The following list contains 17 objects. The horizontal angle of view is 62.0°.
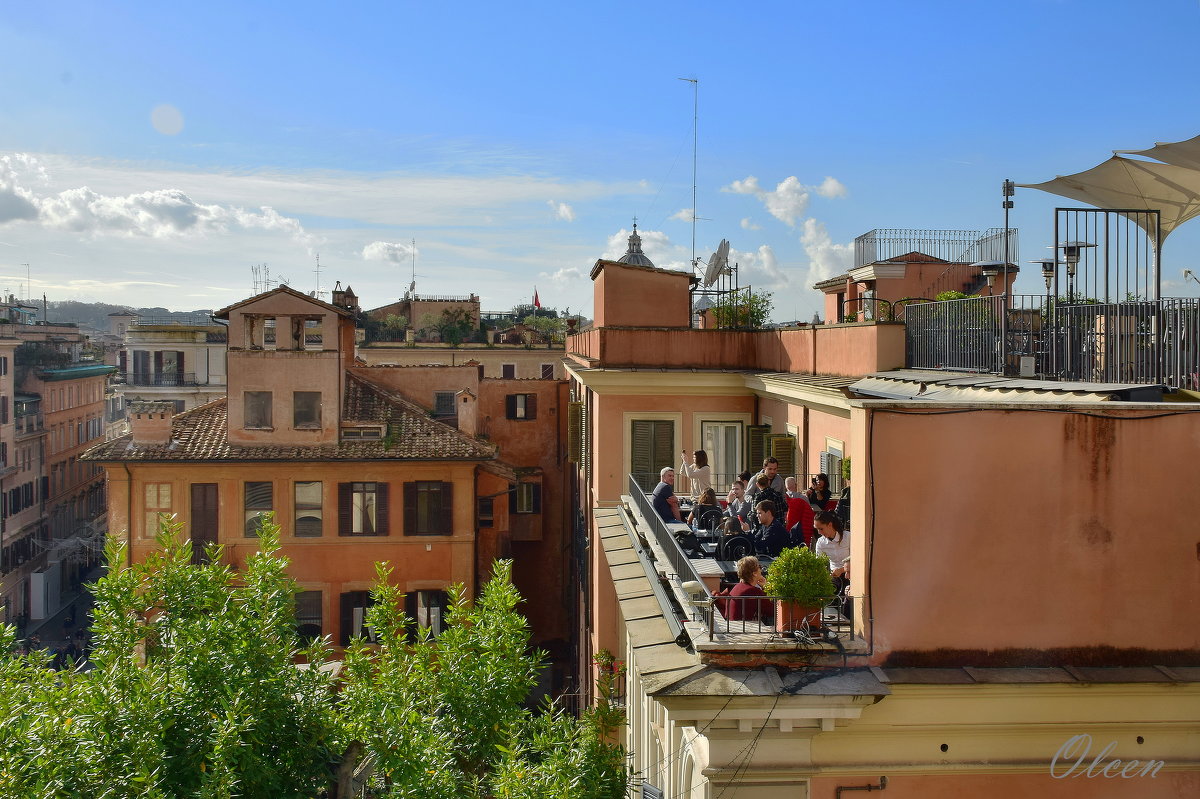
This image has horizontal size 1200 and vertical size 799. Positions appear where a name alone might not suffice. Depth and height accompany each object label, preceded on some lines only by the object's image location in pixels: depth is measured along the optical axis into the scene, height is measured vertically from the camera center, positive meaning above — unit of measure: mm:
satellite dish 23281 +2666
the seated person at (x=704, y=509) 11730 -1565
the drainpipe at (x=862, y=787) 7008 -2885
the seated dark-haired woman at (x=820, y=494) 11047 -1312
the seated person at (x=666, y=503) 11992 -1528
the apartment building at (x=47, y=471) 45016 -4590
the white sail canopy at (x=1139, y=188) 10766 +2097
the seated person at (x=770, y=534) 9664 -1528
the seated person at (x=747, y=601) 7305 -1669
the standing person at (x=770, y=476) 11852 -1198
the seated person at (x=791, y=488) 10612 -1190
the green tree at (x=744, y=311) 21469 +1430
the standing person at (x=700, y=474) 14633 -1455
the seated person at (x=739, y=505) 11180 -1471
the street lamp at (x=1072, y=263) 10657 +1325
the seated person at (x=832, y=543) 8391 -1413
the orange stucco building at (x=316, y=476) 24578 -2446
